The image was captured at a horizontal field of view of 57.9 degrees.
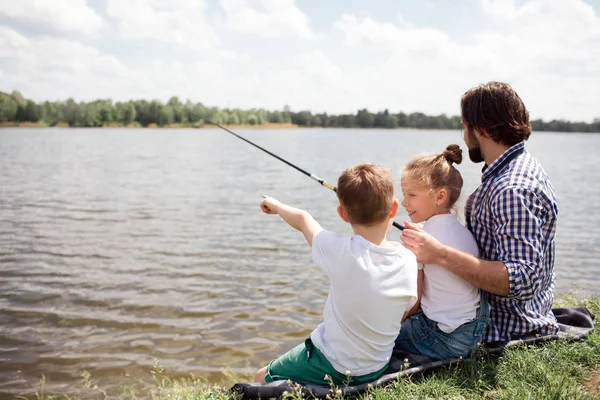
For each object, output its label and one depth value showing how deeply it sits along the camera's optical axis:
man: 3.18
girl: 3.37
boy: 2.94
